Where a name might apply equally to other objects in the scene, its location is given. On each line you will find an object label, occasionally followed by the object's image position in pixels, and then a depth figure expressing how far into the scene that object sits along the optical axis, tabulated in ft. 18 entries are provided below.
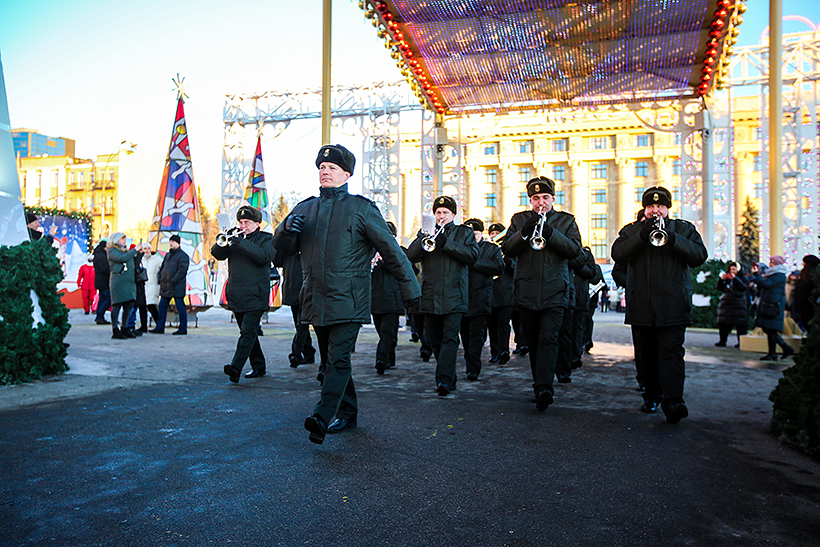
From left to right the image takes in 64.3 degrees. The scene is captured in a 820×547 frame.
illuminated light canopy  35.68
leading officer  14.83
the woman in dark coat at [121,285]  39.04
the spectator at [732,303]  41.01
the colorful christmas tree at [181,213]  50.11
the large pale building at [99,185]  230.68
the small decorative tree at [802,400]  14.20
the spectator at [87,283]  64.18
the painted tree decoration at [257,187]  57.06
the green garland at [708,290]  56.18
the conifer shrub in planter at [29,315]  21.59
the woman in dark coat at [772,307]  34.86
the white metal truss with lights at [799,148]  50.24
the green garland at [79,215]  72.32
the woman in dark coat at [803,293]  35.60
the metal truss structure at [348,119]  73.87
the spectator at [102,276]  51.26
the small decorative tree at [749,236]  186.91
